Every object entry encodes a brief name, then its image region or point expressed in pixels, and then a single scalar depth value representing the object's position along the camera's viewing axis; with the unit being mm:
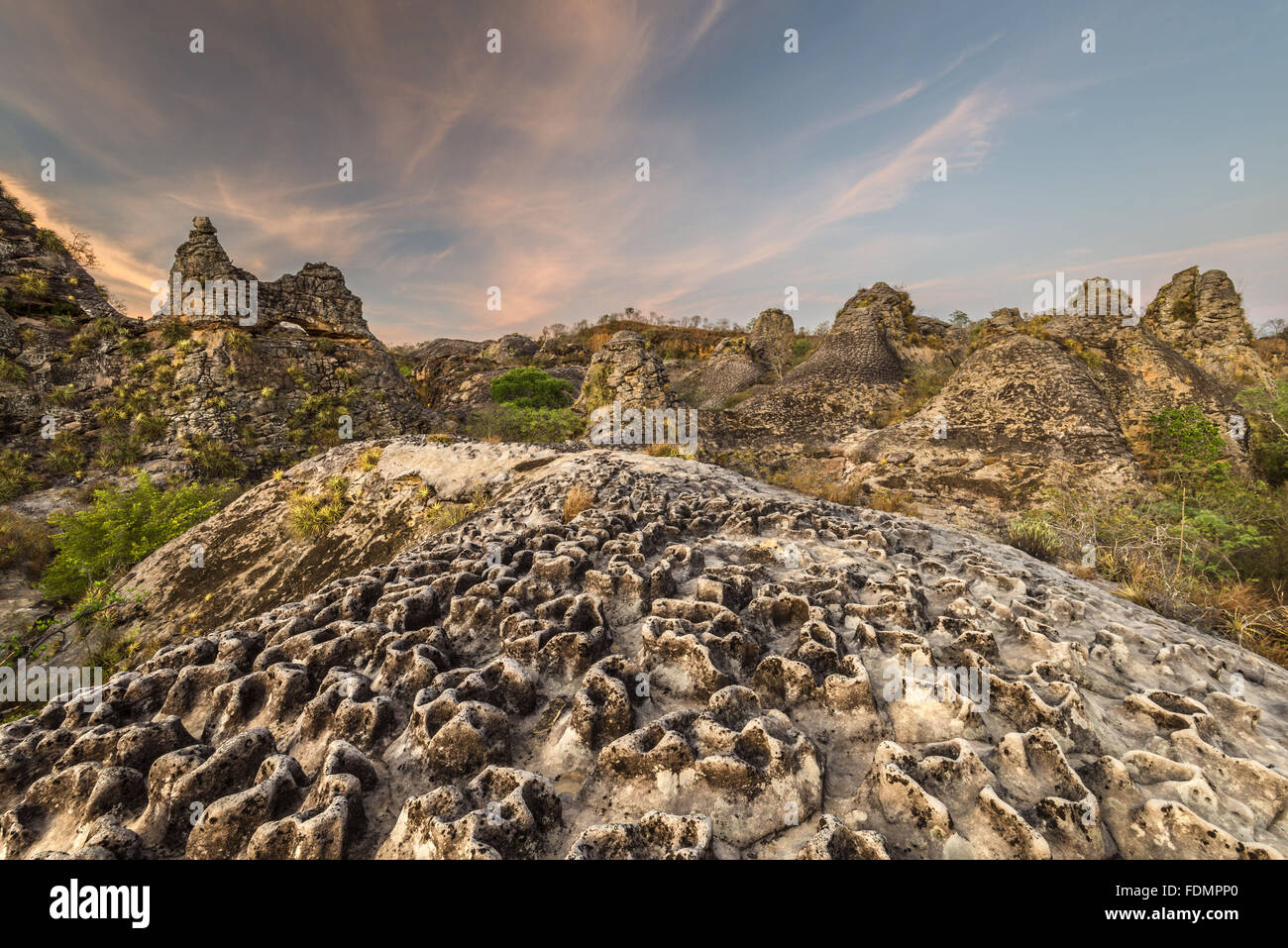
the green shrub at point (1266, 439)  12102
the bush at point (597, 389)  20328
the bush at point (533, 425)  20406
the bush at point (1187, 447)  12406
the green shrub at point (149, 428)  19500
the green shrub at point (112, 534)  10078
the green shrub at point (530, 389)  29234
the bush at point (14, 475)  16109
